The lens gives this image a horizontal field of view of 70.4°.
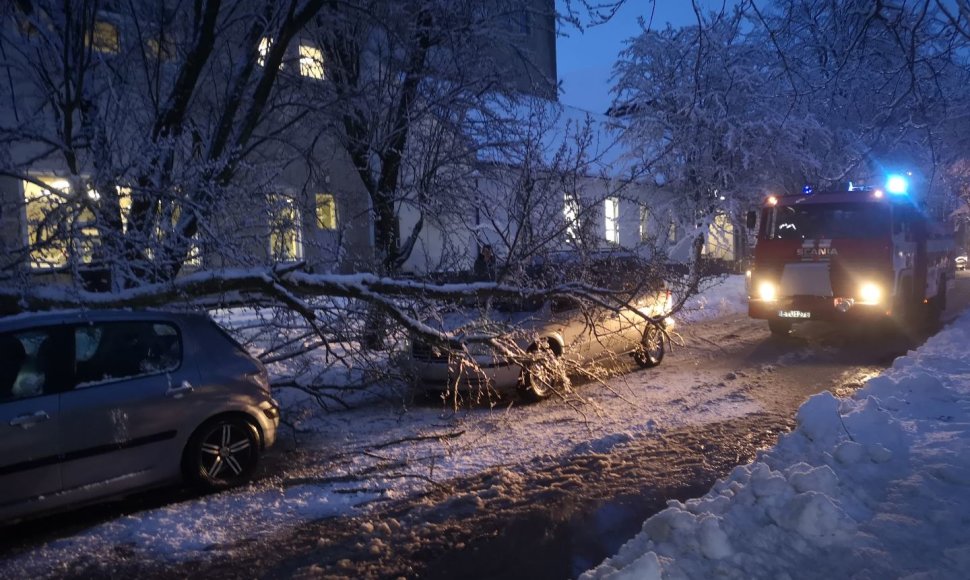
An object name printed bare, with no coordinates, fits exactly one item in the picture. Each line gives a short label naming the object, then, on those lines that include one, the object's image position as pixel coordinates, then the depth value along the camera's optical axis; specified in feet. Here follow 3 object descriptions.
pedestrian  24.08
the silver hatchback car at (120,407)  15.71
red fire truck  37.81
